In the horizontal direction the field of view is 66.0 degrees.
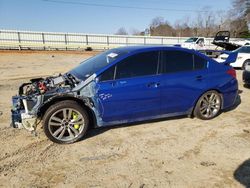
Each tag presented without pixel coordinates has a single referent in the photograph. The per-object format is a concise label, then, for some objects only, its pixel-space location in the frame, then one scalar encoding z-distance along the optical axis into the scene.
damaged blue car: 3.23
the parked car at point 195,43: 18.87
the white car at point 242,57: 9.68
